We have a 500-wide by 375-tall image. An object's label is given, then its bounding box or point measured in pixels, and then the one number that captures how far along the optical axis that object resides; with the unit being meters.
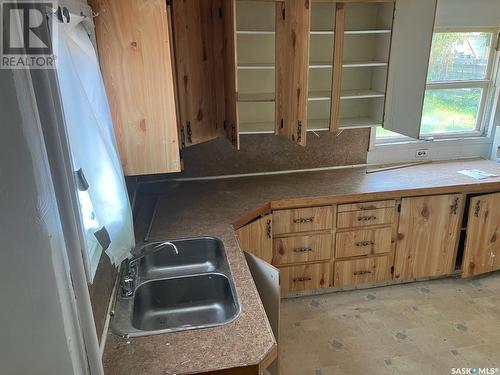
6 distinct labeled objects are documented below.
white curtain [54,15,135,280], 0.94
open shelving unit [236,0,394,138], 2.57
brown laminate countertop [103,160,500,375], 1.16
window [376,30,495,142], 3.01
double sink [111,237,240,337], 1.54
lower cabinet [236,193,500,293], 2.55
